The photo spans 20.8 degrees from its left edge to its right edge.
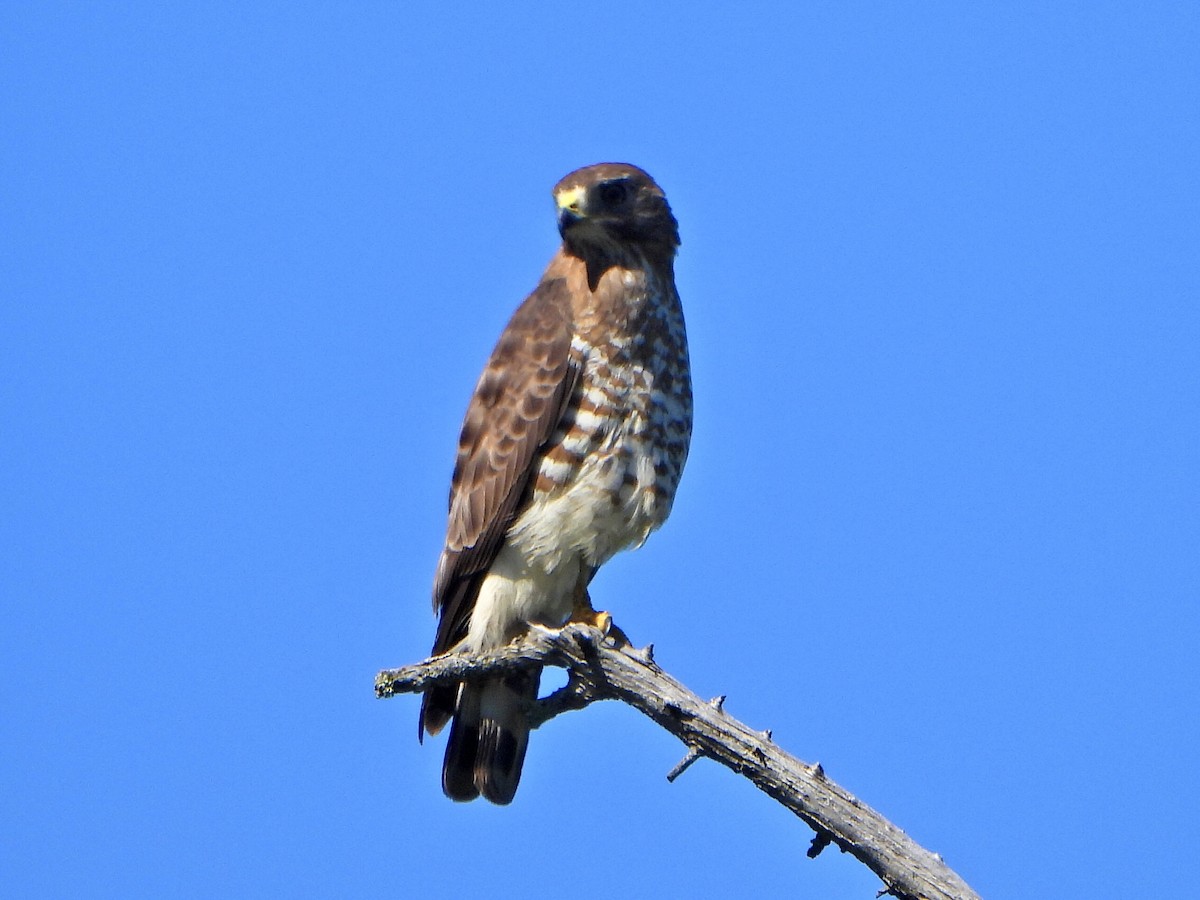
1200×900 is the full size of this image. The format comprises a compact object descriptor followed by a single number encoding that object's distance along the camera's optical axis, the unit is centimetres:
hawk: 1309
